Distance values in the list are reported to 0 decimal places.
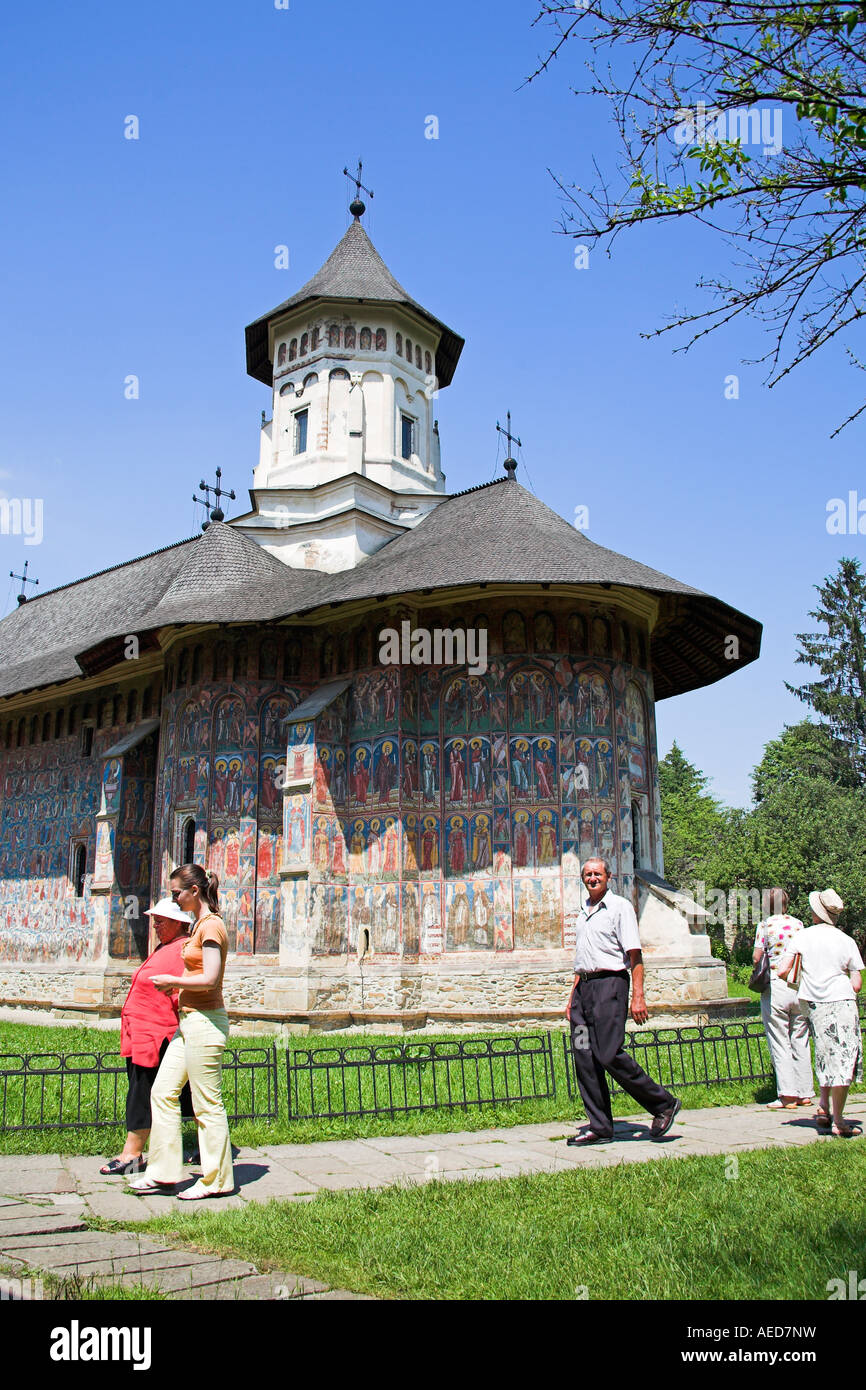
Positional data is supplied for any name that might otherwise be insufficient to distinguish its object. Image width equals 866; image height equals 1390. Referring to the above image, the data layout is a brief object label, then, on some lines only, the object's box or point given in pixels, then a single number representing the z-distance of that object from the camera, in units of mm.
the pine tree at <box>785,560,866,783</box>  39906
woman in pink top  5863
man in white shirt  6258
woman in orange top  5289
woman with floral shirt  7621
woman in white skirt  6594
